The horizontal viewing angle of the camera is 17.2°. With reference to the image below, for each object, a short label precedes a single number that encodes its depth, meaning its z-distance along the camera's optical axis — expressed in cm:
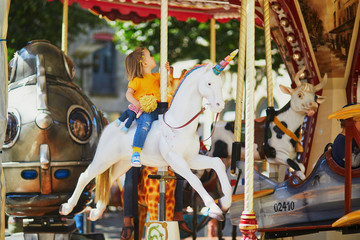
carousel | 1131
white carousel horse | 1117
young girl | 1243
